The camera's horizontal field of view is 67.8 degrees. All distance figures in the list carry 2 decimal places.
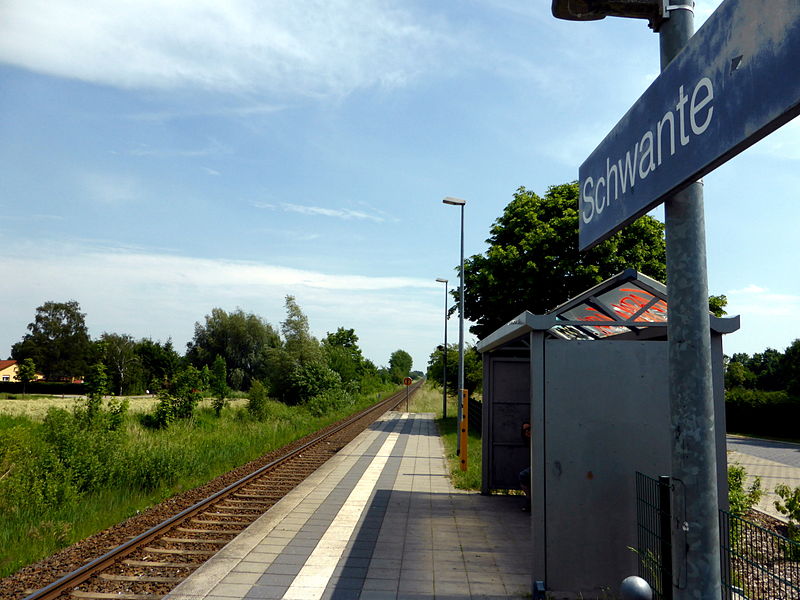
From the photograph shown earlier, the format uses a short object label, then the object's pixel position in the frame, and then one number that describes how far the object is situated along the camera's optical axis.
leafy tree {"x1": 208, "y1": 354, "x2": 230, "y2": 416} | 30.95
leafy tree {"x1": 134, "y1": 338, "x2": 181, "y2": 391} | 66.24
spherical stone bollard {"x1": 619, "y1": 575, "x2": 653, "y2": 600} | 3.41
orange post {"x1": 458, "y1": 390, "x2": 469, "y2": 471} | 14.19
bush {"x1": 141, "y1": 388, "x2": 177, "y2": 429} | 25.03
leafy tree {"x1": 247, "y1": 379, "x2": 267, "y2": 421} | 29.53
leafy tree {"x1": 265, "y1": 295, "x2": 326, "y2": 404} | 41.44
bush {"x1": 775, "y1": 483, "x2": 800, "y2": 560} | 7.46
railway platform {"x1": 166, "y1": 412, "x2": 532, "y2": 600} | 5.98
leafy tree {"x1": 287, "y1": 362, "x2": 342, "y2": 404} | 40.81
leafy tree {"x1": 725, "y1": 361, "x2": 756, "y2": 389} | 55.50
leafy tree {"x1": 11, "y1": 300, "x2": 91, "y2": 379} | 86.44
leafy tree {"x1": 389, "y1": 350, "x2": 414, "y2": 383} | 163.90
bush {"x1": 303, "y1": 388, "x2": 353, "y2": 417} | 36.34
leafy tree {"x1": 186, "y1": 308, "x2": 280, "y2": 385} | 65.12
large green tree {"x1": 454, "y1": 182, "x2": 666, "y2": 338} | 20.56
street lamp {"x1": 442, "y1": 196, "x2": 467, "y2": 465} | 17.79
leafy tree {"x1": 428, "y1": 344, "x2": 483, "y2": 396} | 29.97
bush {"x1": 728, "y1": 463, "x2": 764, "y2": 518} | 7.64
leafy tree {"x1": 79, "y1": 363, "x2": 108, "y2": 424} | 17.08
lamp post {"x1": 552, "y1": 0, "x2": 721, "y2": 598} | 2.51
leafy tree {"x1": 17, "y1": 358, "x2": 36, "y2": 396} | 74.56
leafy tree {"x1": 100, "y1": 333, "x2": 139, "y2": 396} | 79.19
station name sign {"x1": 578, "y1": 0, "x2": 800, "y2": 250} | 1.91
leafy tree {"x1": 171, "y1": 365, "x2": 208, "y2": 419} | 25.61
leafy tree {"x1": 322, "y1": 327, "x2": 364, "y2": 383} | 52.38
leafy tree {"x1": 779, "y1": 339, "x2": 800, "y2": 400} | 33.56
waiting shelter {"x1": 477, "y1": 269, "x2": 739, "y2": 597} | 5.86
